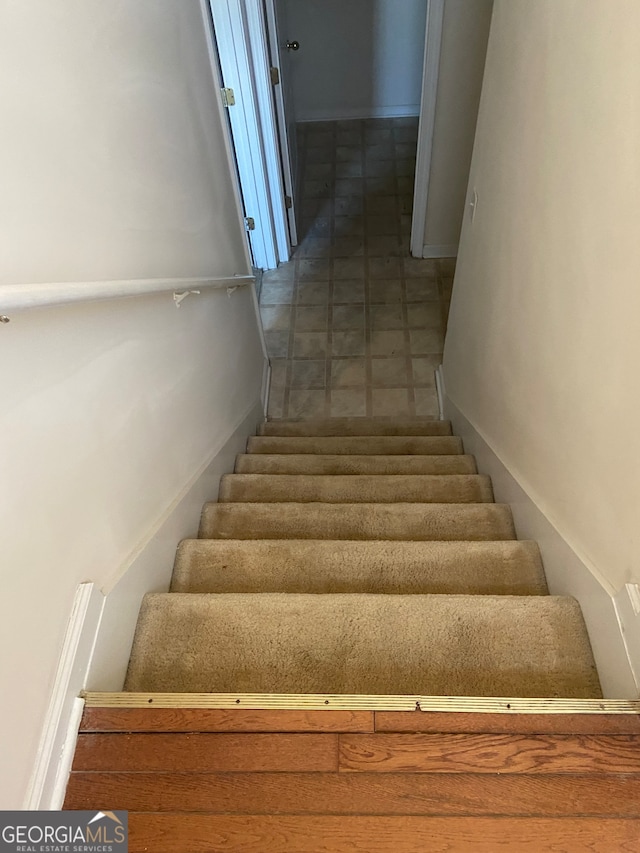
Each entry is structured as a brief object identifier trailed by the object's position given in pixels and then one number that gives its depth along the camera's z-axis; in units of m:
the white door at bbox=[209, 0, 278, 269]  2.73
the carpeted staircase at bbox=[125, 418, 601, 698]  1.17
